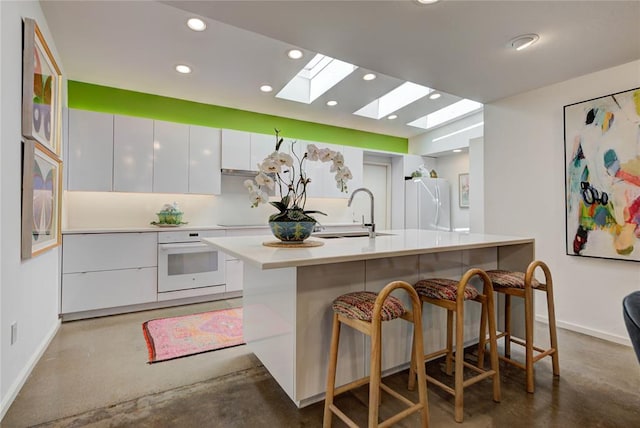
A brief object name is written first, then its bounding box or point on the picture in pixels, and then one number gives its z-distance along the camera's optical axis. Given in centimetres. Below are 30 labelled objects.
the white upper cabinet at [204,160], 395
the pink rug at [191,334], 249
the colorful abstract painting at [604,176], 253
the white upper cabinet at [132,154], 353
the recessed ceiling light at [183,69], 328
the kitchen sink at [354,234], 391
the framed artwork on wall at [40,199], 198
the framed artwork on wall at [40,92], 197
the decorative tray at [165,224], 384
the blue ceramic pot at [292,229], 196
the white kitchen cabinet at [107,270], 311
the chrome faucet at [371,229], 245
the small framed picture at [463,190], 576
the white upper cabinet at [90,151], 332
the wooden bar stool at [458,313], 167
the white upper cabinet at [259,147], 432
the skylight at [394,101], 433
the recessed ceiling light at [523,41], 221
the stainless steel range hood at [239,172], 419
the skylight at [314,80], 379
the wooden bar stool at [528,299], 192
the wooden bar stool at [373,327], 138
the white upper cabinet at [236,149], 412
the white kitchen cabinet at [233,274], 395
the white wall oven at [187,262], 354
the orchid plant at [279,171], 193
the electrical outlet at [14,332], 185
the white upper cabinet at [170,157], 373
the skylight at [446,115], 500
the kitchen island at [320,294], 166
